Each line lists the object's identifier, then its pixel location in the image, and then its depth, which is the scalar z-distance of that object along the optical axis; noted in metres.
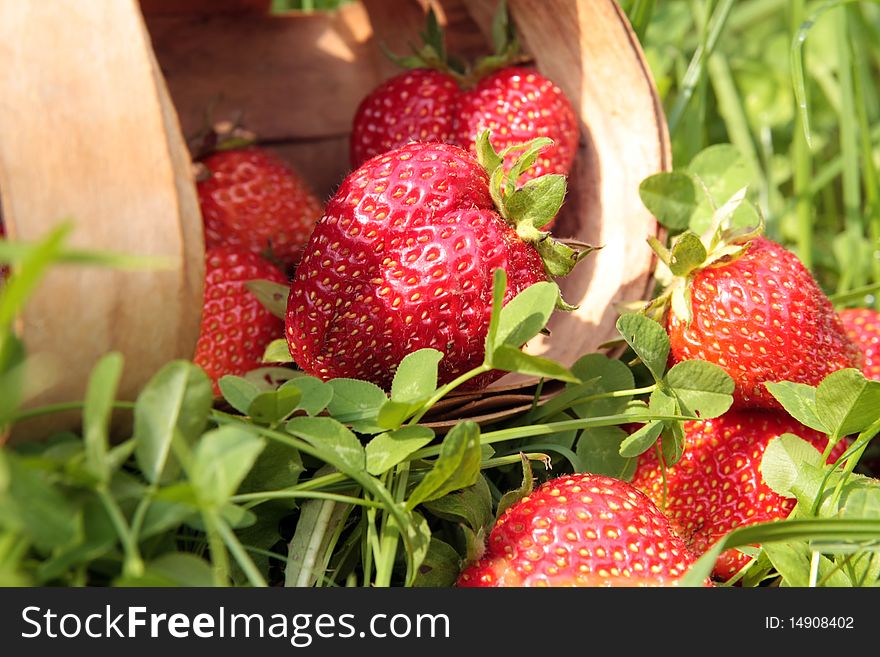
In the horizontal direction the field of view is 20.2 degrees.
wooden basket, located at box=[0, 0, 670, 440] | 0.40
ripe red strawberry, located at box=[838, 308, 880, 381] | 0.49
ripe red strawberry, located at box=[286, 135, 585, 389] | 0.44
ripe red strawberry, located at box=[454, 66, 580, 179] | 0.48
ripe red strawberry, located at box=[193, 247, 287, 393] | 0.48
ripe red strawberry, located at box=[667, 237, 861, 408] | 0.45
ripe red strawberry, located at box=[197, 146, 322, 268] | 0.50
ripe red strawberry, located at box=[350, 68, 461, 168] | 0.49
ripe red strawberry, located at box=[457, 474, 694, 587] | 0.42
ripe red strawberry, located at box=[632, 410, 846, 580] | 0.46
